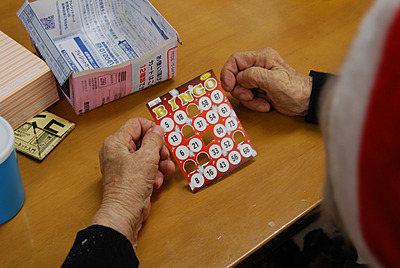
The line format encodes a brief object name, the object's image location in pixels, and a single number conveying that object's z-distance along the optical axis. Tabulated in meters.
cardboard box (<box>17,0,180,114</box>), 0.94
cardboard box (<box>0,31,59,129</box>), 0.91
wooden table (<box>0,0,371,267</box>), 0.79
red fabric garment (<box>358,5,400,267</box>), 0.31
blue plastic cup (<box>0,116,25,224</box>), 0.71
